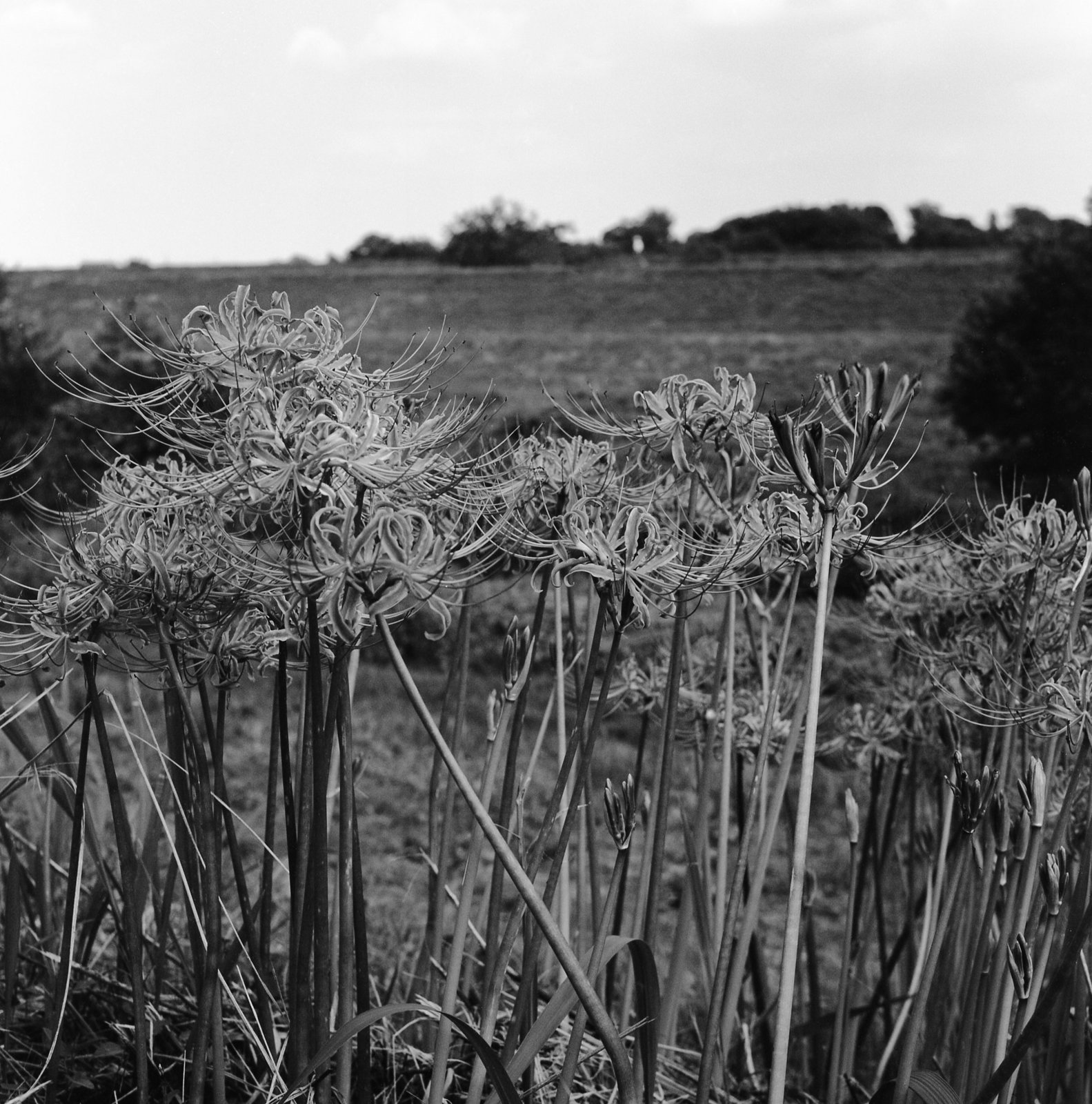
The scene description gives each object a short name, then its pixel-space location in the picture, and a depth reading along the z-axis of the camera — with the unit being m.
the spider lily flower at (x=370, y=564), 1.36
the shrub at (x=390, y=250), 32.09
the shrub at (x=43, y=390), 11.33
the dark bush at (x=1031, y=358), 10.98
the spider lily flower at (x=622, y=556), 1.65
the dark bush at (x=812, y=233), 36.94
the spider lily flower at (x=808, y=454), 1.58
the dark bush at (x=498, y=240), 26.17
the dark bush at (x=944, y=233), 34.44
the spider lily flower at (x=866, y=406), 1.56
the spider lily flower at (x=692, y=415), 2.13
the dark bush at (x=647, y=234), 34.49
